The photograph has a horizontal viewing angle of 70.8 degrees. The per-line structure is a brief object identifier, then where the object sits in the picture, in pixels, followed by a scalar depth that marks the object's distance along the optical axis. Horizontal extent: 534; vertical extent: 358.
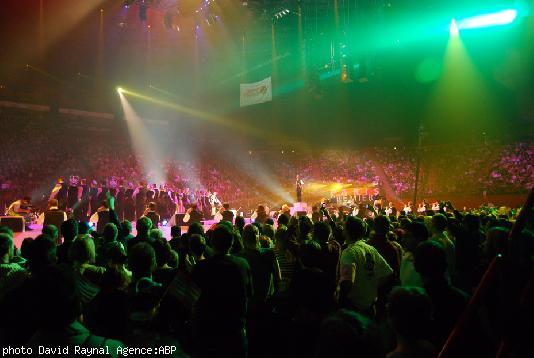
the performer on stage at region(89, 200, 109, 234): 10.03
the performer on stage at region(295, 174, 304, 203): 20.08
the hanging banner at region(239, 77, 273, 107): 23.44
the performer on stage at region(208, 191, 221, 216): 18.01
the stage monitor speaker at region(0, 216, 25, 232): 10.68
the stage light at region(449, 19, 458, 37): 20.83
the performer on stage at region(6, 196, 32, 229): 12.05
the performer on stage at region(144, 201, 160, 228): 9.25
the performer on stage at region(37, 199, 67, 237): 9.03
